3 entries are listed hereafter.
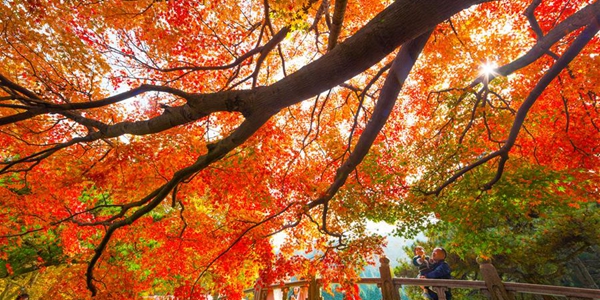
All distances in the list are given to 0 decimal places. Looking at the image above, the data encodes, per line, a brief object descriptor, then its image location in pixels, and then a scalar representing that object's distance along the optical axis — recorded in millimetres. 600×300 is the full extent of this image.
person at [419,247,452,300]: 6062
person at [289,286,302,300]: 8055
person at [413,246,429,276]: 6672
